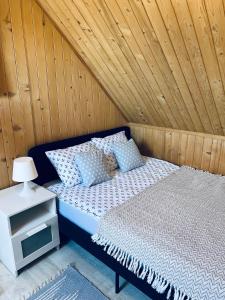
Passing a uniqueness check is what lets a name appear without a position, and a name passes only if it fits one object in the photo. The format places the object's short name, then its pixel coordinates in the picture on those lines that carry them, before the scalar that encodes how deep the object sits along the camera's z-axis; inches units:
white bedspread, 78.0
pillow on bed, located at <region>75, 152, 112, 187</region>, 90.1
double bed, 65.6
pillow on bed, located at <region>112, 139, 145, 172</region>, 105.0
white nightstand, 74.8
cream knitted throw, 53.0
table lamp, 78.7
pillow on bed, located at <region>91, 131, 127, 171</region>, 105.7
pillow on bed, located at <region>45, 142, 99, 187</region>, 90.9
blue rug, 69.5
